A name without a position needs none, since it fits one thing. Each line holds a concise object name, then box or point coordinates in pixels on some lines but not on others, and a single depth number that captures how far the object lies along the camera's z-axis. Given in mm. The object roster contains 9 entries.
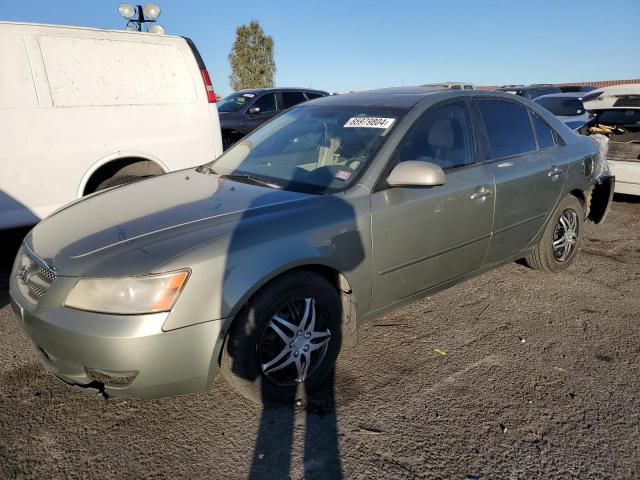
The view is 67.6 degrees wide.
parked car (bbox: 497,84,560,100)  14759
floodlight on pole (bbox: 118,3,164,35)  5930
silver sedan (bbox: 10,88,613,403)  2070
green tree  28891
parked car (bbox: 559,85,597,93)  18219
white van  3979
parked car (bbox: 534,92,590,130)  8522
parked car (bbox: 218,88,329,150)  9820
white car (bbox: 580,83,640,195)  6258
